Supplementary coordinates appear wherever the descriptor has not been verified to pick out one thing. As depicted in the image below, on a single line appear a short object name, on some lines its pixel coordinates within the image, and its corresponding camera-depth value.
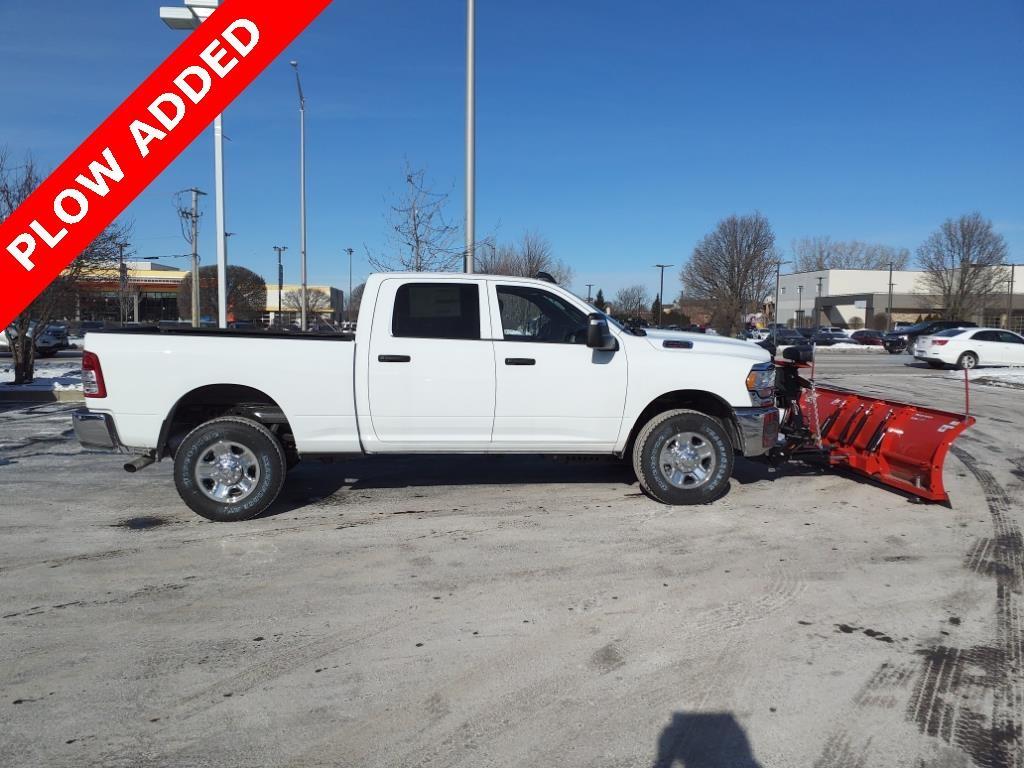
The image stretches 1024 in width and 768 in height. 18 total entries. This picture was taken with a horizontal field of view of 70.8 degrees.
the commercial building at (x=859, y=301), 76.38
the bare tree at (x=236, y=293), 59.69
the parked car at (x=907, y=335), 41.53
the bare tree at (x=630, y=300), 62.37
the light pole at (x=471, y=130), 11.85
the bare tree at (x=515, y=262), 20.44
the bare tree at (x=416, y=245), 13.39
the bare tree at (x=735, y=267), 61.41
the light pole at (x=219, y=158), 12.50
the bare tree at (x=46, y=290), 14.86
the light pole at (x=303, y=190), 26.10
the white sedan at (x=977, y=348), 24.48
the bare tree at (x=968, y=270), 59.00
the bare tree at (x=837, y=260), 115.00
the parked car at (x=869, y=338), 51.59
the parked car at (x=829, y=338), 49.84
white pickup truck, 5.95
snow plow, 6.57
